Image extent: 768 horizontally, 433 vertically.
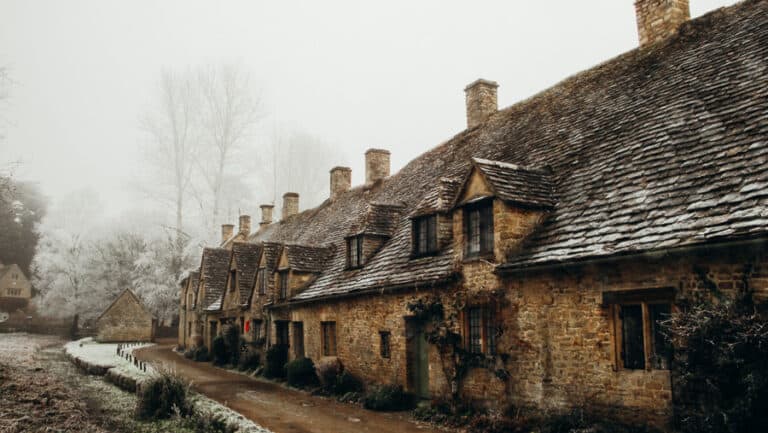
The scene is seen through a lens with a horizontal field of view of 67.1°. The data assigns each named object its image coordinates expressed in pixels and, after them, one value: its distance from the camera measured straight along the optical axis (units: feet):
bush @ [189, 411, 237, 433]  34.59
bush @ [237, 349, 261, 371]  81.28
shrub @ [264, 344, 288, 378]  72.33
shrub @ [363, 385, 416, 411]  46.80
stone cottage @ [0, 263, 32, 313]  231.50
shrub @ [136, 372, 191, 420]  42.42
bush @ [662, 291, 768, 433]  23.43
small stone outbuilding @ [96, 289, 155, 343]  146.61
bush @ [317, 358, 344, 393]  57.41
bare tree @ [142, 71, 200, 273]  158.40
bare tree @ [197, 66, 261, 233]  158.40
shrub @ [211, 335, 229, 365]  92.07
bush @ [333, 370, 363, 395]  54.70
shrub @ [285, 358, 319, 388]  63.00
